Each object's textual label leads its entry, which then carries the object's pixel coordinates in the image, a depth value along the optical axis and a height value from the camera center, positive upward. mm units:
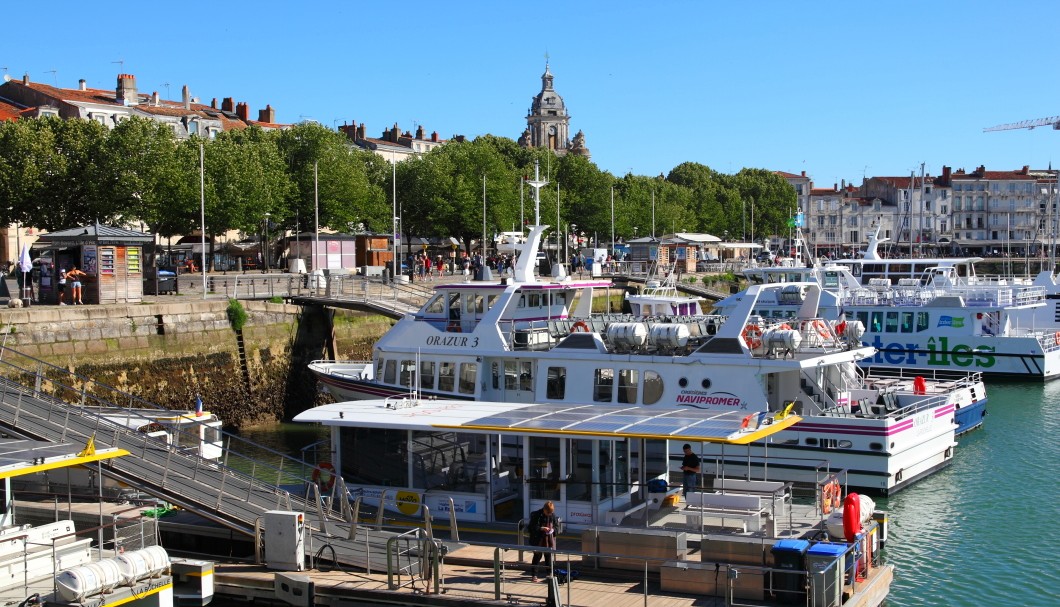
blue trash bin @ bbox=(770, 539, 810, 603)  15414 -4239
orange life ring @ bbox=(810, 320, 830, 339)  29797 -1840
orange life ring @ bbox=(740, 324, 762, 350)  28906 -1981
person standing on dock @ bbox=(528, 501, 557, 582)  17344 -4071
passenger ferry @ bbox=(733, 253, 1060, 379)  48969 -2978
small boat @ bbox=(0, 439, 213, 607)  15406 -4223
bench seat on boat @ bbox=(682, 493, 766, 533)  18062 -4082
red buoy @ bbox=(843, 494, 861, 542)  16922 -3906
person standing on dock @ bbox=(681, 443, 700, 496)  20453 -3766
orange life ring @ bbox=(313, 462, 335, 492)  21084 -4009
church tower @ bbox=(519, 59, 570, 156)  191000 +23658
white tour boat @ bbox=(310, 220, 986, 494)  27594 -2869
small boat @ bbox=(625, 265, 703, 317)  39062 -1585
